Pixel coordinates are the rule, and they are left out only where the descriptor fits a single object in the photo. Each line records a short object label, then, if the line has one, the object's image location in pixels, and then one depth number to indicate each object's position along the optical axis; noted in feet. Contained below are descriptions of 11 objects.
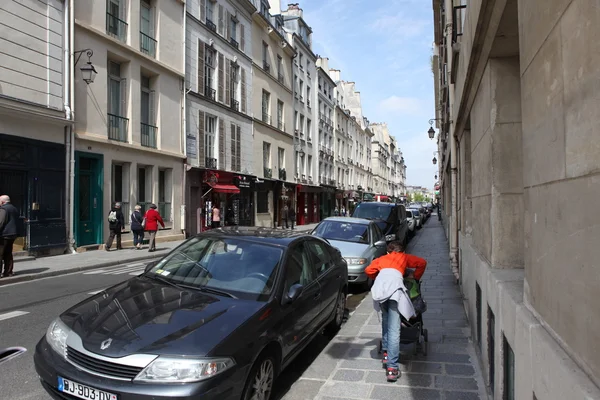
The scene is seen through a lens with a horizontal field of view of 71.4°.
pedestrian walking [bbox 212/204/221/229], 71.36
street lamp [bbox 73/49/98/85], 47.42
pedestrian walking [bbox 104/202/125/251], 50.83
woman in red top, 51.16
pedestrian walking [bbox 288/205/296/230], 99.33
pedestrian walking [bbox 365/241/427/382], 14.58
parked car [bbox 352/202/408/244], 49.83
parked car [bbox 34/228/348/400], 9.62
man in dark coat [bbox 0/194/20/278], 30.68
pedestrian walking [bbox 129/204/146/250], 52.70
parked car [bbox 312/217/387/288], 30.04
